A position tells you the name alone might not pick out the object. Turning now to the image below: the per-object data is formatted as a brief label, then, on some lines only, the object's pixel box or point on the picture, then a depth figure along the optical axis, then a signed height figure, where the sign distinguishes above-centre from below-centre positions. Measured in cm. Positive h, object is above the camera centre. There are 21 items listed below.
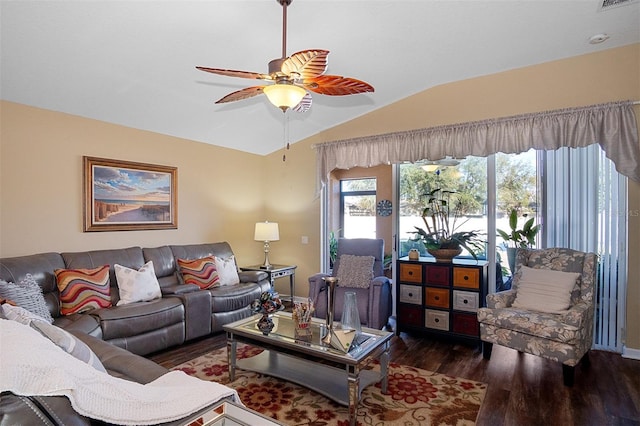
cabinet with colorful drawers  377 -90
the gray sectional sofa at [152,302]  306 -88
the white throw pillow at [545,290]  324 -71
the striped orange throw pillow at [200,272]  416 -69
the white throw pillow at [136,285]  352 -72
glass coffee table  232 -100
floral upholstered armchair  287 -85
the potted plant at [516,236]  383 -23
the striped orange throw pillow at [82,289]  316 -69
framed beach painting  386 +21
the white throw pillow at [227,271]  440 -71
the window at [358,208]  583 +11
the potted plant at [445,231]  399 -20
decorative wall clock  531 +9
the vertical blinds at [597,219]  347 -4
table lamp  514 -26
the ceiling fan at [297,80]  205 +86
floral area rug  240 -137
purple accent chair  396 -90
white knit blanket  93 -52
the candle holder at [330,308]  268 -74
